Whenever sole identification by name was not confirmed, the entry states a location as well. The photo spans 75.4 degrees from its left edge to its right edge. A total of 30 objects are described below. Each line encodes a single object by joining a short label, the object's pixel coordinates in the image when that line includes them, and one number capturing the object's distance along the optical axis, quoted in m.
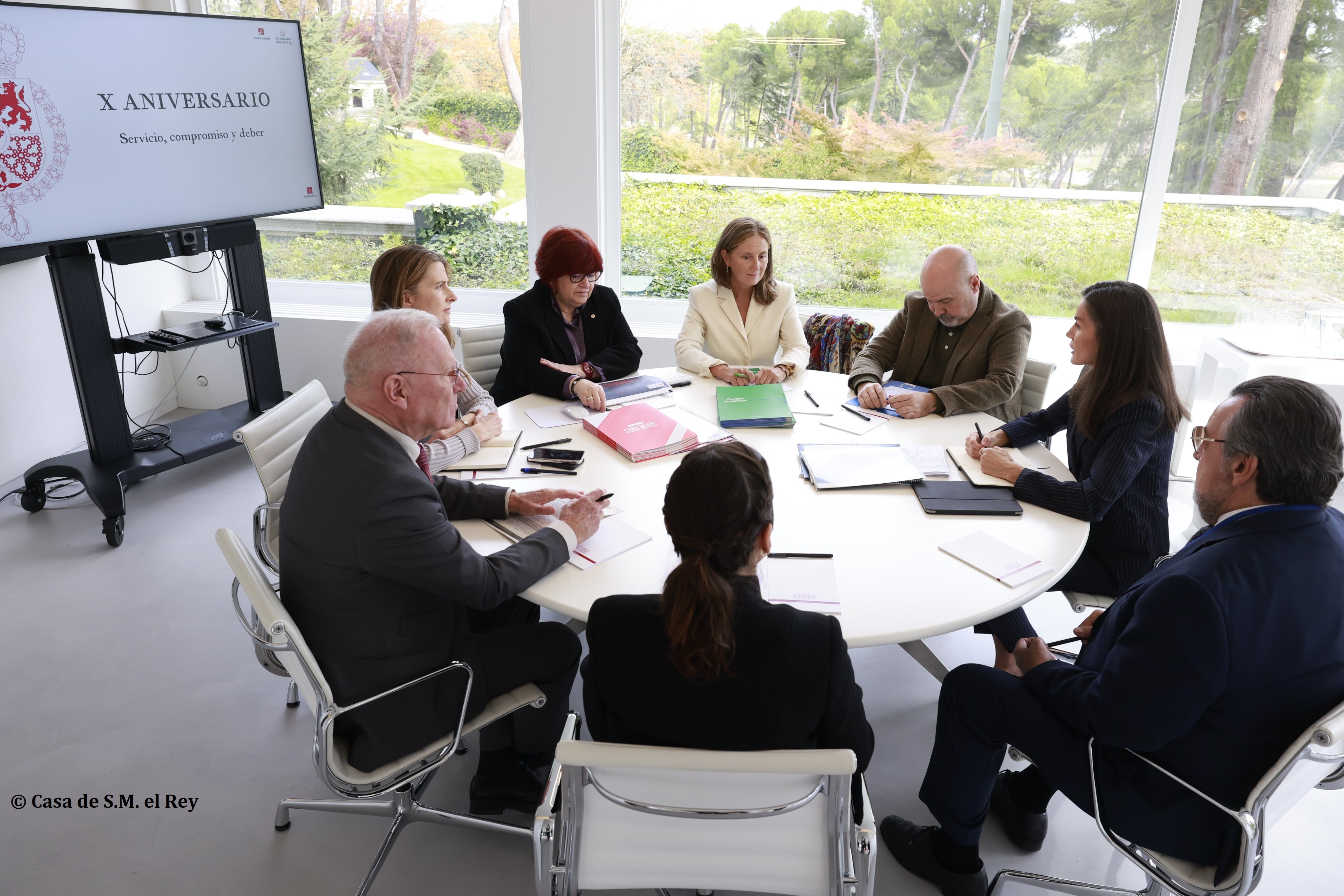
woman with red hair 3.38
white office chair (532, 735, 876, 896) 1.45
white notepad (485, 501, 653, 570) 2.12
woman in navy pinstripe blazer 2.41
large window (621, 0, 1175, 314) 4.64
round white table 1.93
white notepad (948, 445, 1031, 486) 2.58
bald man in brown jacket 3.21
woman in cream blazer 3.73
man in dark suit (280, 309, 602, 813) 1.82
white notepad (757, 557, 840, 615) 1.93
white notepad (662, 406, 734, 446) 2.87
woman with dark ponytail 1.48
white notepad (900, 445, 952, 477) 2.63
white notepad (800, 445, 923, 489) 2.54
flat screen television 3.54
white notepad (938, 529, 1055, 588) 2.06
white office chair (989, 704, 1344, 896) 1.45
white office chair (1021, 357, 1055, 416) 3.43
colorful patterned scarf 4.02
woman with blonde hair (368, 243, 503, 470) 3.08
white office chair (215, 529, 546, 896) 1.72
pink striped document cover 2.74
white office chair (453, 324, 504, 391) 3.78
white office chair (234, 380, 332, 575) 2.49
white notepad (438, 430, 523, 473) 2.60
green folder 3.00
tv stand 3.89
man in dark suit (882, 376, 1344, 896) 1.57
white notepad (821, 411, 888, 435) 3.00
